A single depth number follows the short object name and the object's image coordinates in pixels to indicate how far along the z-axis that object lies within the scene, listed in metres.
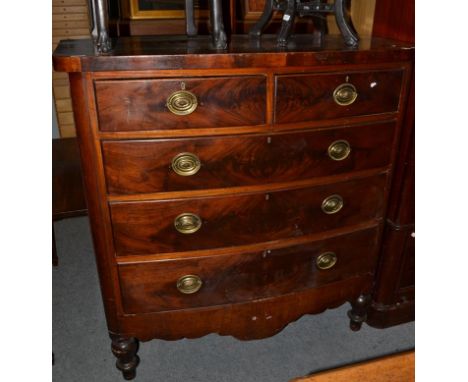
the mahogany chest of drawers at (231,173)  1.16
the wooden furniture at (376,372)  0.84
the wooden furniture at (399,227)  1.50
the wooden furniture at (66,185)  2.38
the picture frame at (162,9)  1.71
